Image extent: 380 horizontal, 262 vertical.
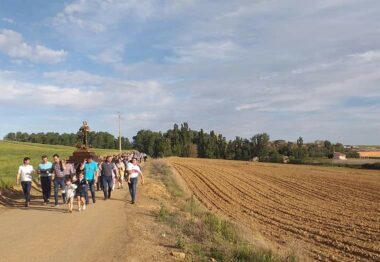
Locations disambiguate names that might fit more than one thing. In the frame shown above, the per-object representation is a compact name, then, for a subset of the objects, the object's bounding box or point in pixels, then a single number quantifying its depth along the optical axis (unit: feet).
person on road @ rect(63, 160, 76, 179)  57.23
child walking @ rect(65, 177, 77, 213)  51.42
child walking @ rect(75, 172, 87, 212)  52.70
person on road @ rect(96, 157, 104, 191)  78.08
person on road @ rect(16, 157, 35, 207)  55.29
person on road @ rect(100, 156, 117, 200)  64.18
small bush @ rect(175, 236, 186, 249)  35.45
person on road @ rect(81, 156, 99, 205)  58.46
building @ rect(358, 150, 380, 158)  433.07
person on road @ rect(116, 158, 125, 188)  86.80
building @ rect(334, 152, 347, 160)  378.90
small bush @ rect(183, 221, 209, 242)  40.70
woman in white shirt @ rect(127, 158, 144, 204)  61.41
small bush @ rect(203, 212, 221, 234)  45.93
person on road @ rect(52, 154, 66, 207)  57.62
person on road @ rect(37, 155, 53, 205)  58.23
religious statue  83.25
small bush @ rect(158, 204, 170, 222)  49.75
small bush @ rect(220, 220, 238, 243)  43.40
